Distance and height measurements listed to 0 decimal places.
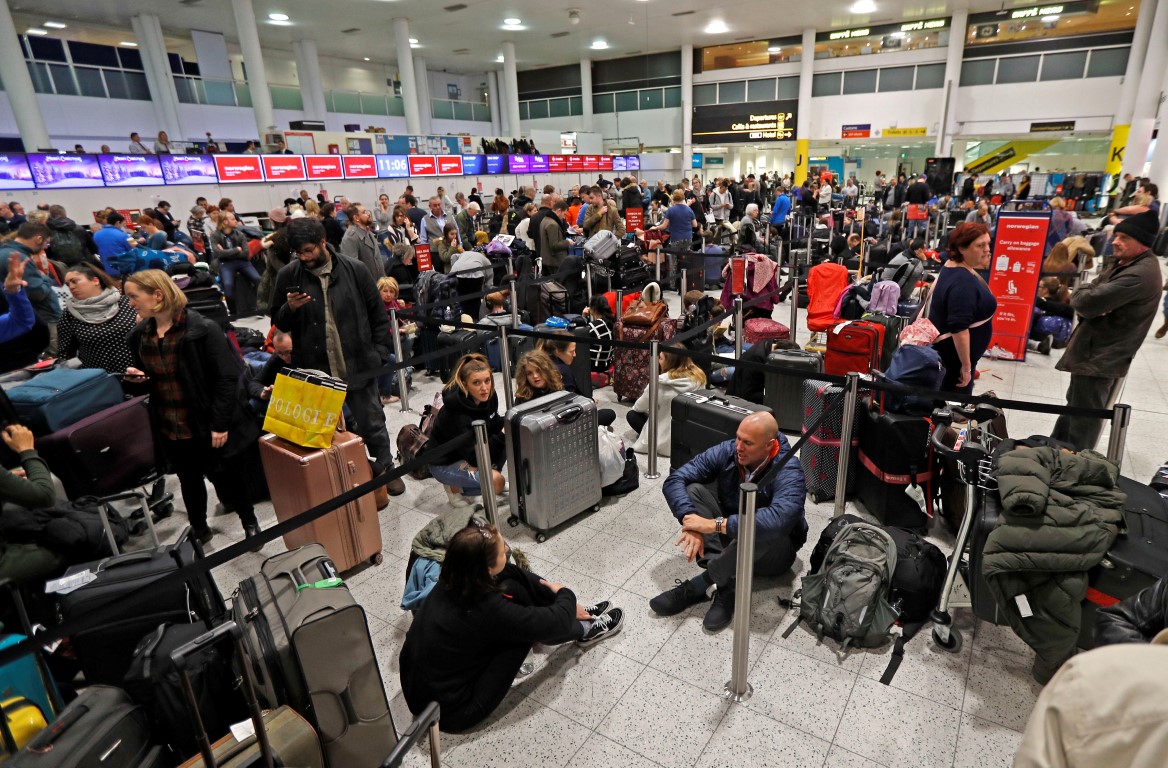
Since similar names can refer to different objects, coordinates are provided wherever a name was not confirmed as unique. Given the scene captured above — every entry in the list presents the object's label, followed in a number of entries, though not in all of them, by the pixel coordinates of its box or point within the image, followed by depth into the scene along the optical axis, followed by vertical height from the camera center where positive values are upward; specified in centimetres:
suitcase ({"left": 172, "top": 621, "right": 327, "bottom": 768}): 171 -161
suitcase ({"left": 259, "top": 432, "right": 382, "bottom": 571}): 368 -175
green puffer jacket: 251 -151
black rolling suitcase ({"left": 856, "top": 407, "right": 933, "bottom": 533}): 385 -183
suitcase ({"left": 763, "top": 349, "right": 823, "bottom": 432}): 538 -187
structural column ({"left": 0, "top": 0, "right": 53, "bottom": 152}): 1565 +276
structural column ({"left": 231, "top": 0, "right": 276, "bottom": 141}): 1830 +339
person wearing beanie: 405 -112
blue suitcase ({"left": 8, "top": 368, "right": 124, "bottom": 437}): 394 -123
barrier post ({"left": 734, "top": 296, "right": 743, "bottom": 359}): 603 -149
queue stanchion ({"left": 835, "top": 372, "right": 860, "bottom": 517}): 379 -167
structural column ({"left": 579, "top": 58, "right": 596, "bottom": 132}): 3148 +384
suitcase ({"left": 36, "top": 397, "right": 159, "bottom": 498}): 388 -158
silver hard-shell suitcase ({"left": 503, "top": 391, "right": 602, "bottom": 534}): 397 -178
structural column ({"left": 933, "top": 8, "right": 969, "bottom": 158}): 2275 +263
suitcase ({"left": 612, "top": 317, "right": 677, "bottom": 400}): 633 -189
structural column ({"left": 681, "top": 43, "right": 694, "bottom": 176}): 2893 +271
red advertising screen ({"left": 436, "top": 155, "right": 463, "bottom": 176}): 1939 +43
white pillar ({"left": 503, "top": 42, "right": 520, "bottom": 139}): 2673 +365
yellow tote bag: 361 -125
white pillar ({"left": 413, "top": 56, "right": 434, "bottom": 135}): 2775 +363
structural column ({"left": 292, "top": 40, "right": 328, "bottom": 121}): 2395 +397
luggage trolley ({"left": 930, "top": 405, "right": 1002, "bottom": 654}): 292 -147
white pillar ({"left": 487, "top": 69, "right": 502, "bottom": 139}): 3412 +400
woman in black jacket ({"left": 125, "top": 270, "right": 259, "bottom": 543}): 352 -109
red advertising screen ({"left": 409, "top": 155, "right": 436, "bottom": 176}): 1870 +45
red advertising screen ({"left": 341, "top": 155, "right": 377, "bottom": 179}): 1714 +47
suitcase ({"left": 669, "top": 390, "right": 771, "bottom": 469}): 429 -172
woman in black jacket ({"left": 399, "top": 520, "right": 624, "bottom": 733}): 248 -180
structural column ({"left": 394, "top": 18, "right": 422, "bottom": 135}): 2209 +375
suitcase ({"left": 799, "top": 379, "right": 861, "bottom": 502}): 427 -189
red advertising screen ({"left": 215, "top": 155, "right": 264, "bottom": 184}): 1493 +51
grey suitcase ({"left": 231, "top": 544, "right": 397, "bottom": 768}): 225 -168
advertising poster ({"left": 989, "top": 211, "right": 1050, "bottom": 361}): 706 -133
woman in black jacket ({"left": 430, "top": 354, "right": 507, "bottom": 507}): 416 -157
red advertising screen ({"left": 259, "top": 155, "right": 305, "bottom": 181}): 1554 +50
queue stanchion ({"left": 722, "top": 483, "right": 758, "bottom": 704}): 254 -177
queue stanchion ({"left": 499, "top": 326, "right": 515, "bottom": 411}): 544 -160
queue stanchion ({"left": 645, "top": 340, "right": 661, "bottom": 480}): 475 -181
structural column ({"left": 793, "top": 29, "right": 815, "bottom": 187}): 2595 +226
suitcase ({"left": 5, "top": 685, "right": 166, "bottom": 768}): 189 -162
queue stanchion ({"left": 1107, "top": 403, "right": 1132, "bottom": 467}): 304 -135
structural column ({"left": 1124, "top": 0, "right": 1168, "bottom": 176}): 1883 +124
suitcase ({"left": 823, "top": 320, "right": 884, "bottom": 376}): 514 -148
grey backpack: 307 -206
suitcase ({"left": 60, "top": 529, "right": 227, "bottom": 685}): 263 -171
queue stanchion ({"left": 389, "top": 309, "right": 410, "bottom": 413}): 638 -171
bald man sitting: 317 -173
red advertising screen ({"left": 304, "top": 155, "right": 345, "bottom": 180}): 1644 +50
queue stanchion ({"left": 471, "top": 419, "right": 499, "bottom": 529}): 334 -154
